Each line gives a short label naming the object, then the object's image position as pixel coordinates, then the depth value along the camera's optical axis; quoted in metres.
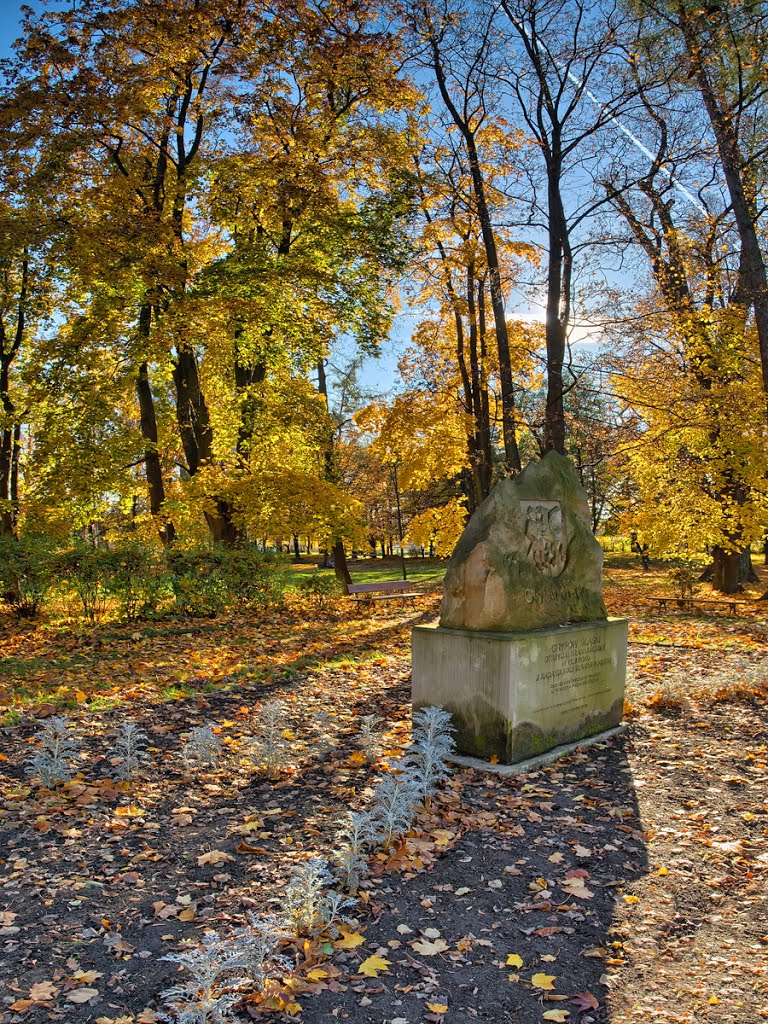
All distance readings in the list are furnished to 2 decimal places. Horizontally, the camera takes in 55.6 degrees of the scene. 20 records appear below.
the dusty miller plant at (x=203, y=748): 5.44
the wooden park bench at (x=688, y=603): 14.63
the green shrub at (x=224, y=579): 12.55
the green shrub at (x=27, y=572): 11.62
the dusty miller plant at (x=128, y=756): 5.19
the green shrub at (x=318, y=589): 15.55
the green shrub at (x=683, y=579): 16.41
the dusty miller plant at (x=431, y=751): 4.89
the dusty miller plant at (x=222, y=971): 2.69
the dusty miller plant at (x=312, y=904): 3.32
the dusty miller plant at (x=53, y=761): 4.97
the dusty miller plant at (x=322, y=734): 5.93
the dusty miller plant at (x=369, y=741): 5.78
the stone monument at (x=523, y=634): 5.61
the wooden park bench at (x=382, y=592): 16.50
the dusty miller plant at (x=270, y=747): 5.38
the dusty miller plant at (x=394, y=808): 4.20
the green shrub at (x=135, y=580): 11.72
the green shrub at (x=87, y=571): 11.62
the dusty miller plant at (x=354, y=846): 3.74
